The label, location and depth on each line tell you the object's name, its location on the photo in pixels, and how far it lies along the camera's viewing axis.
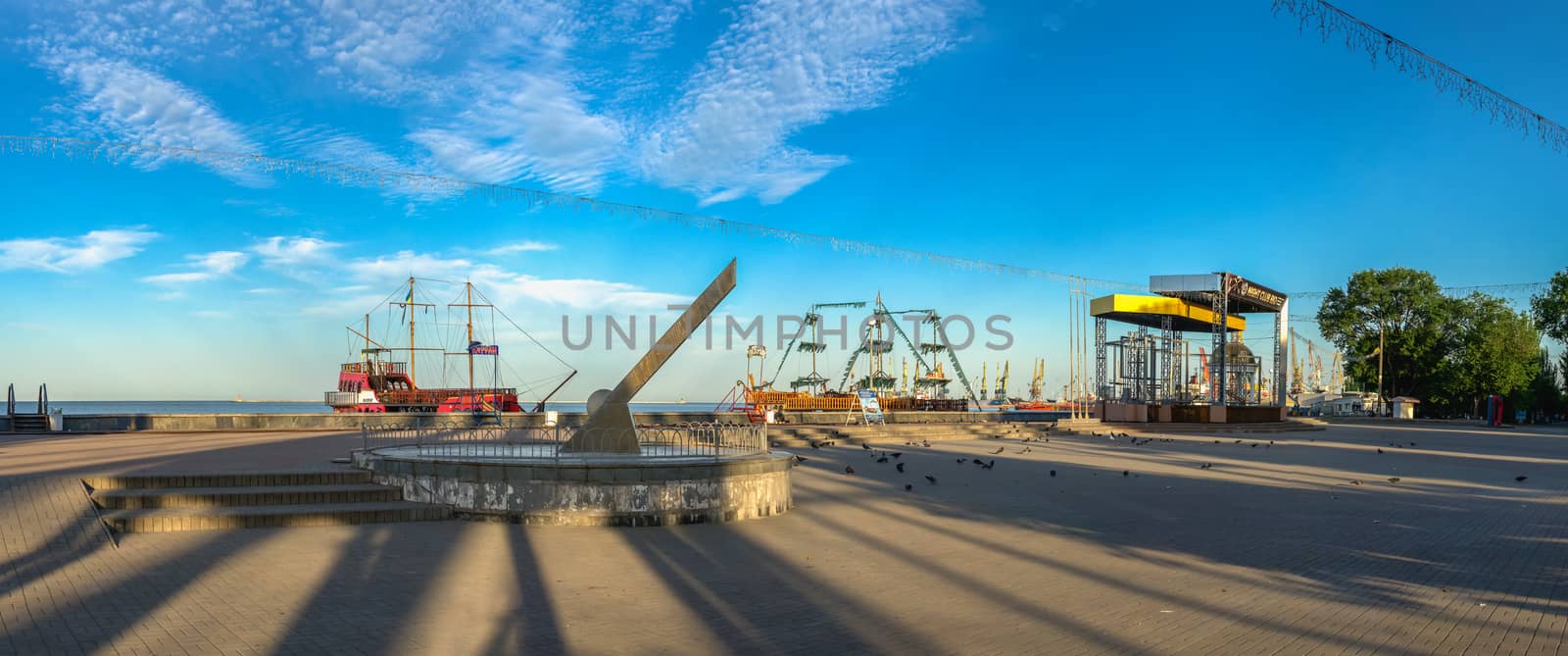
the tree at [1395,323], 63.34
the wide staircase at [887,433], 30.30
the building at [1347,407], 85.94
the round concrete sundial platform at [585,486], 11.34
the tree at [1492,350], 58.72
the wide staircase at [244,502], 10.32
